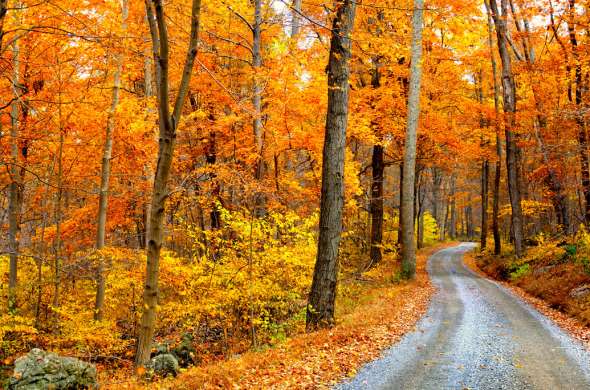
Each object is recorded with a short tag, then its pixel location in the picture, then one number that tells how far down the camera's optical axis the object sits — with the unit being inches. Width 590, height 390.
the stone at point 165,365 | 341.1
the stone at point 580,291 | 462.0
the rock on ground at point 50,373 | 300.0
